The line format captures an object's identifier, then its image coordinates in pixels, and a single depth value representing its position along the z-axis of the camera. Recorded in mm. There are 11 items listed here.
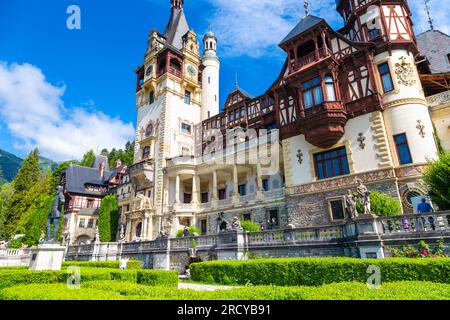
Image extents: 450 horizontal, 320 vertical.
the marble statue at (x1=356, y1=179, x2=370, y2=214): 13283
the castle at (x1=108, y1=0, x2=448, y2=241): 20172
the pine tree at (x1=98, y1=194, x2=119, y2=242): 40438
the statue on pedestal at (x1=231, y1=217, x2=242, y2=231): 17875
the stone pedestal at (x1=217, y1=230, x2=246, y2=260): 17094
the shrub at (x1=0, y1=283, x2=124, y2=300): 5473
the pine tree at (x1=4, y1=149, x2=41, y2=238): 47438
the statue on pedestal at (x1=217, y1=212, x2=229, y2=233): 29947
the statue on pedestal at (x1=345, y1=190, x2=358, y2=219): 13609
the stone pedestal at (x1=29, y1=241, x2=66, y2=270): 13484
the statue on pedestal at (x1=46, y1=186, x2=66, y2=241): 14875
